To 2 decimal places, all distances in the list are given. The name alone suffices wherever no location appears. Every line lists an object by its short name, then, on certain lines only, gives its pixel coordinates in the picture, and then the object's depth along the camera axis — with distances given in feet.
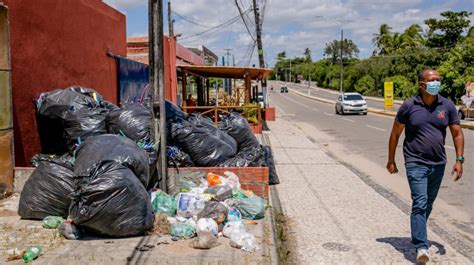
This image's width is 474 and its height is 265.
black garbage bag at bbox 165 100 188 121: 26.07
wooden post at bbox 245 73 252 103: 68.52
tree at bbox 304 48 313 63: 600.80
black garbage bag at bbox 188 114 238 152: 26.85
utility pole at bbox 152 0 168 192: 22.11
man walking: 16.02
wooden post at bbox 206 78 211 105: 101.10
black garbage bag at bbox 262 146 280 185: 30.09
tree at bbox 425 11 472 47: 189.16
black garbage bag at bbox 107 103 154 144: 22.91
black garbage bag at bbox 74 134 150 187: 17.39
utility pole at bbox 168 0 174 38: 96.29
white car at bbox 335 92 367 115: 111.96
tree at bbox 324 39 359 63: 425.28
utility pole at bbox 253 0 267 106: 111.14
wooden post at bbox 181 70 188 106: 68.85
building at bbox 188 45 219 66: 146.72
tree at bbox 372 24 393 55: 261.85
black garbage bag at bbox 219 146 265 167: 24.70
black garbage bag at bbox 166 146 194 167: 23.62
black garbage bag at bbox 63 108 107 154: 23.04
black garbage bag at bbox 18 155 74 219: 18.67
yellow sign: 116.57
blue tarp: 41.86
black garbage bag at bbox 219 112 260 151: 30.60
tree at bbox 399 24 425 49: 220.23
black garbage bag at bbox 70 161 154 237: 16.20
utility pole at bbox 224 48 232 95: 171.49
